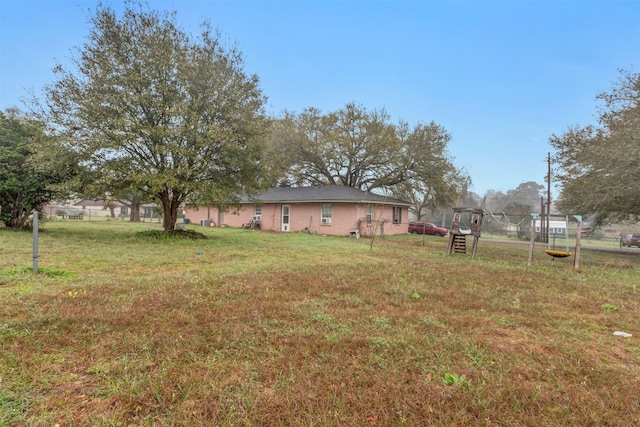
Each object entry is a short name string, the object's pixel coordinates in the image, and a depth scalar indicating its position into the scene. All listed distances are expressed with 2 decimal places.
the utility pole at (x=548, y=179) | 18.98
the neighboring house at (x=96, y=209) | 54.09
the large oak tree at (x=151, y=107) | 10.09
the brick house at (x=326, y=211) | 18.31
